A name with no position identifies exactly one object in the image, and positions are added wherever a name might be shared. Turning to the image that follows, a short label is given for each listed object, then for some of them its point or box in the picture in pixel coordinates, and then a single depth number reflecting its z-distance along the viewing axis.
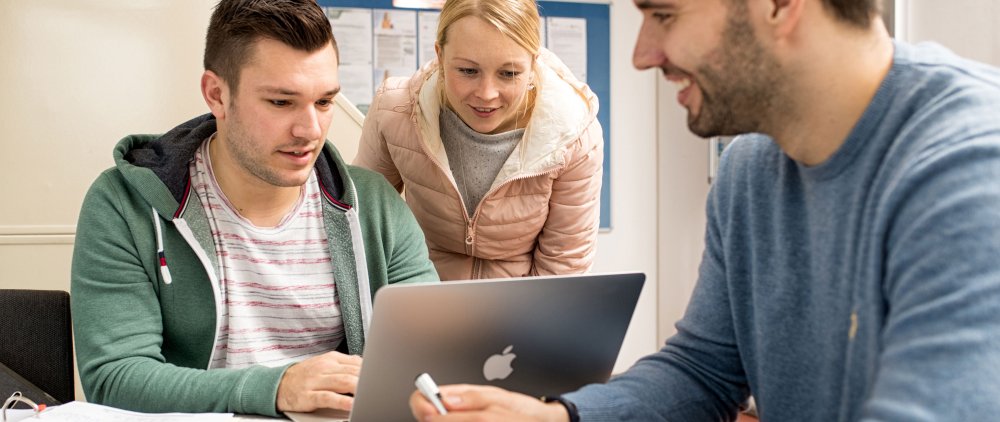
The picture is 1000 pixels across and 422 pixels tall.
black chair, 1.58
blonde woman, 1.78
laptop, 1.01
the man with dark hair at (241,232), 1.36
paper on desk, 1.15
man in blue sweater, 0.68
